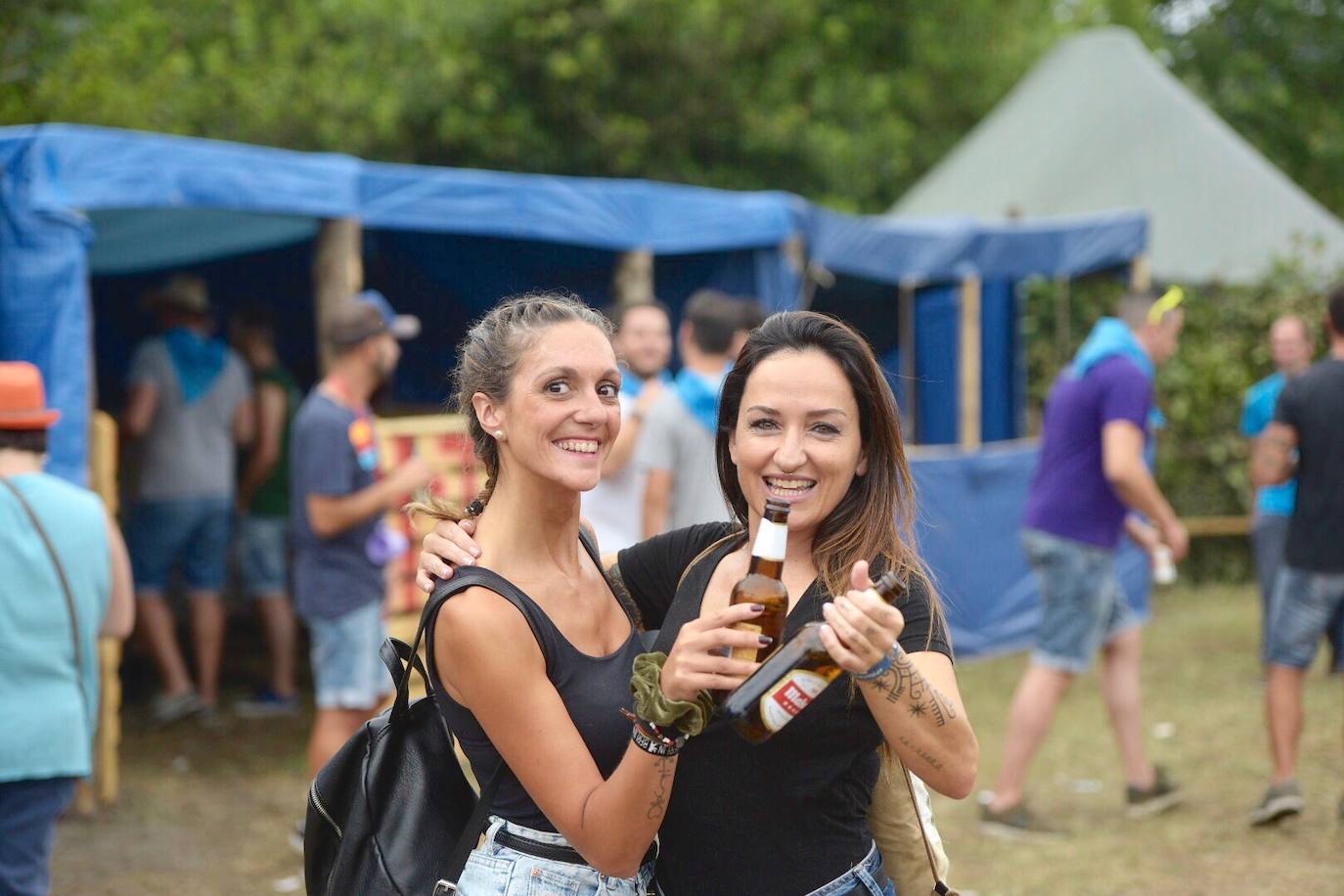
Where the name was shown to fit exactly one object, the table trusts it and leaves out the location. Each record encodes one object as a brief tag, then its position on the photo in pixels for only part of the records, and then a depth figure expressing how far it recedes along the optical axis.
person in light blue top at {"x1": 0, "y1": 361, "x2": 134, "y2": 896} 3.81
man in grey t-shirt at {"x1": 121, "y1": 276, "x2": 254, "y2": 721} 7.89
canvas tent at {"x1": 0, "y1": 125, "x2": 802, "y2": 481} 5.71
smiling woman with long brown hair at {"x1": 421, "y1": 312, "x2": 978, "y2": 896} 2.30
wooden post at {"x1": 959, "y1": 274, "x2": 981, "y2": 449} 10.10
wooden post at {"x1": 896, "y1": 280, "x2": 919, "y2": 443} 11.77
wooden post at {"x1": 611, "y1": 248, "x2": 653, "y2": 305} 8.25
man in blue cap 5.56
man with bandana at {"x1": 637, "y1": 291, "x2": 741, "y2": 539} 5.62
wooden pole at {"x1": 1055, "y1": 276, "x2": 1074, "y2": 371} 12.72
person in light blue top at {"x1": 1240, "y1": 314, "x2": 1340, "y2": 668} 8.19
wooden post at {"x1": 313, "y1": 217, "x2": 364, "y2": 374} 7.10
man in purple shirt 6.00
